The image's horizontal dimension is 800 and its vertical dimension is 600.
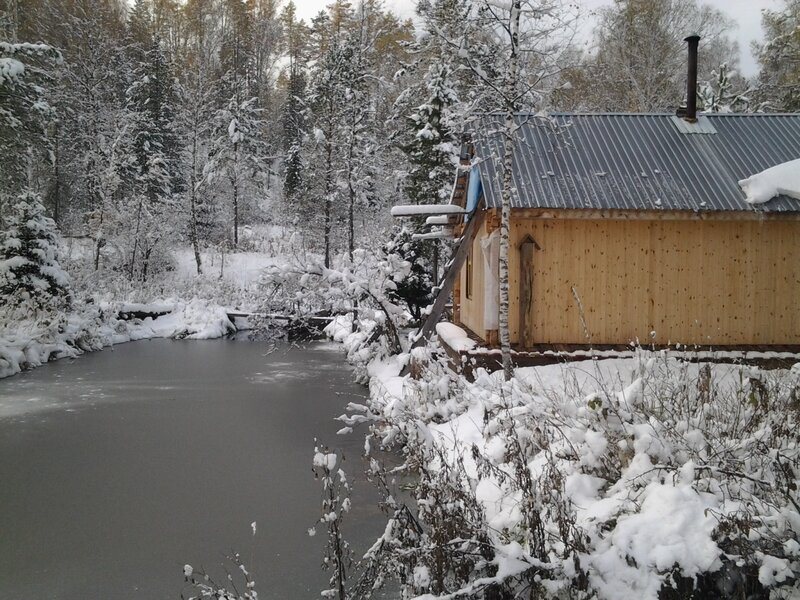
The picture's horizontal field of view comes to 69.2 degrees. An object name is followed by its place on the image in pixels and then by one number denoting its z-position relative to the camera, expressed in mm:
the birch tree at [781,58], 17844
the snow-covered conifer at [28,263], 15673
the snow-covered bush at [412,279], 16781
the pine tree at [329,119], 24750
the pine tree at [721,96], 18703
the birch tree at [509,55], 7301
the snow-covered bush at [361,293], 11773
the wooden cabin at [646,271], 9422
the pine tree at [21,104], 12164
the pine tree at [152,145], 25578
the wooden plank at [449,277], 10336
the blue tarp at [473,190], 10797
